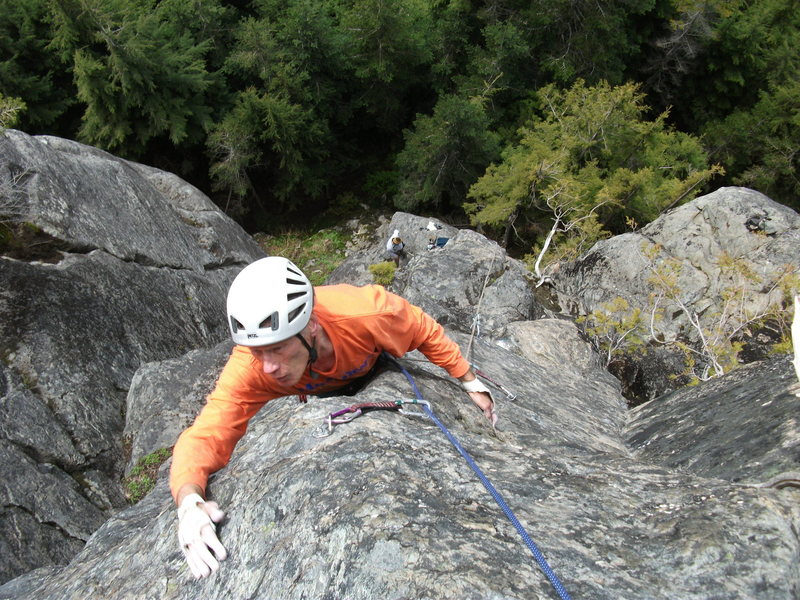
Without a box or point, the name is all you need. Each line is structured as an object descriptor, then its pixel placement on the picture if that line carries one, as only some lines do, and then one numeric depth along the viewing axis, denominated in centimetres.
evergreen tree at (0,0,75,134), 1719
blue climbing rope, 176
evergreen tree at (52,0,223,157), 1653
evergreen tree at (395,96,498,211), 1984
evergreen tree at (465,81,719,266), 1811
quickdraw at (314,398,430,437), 244
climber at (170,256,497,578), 244
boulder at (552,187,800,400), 1058
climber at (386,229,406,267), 1641
